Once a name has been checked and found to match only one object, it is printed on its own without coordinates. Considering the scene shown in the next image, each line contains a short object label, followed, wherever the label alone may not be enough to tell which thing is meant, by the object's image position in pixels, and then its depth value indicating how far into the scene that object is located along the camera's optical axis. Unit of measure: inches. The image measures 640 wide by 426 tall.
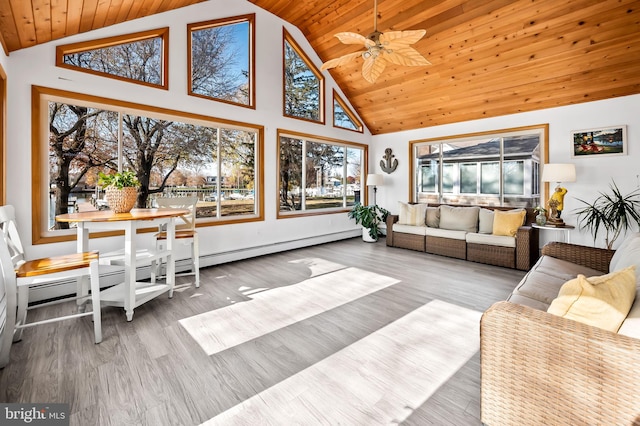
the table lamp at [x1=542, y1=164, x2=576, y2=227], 169.0
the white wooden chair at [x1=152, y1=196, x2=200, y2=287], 137.6
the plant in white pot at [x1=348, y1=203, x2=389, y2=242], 255.6
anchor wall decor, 275.1
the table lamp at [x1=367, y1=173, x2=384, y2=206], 265.1
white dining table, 99.5
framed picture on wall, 169.6
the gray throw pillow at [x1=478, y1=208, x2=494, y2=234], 197.2
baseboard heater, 124.3
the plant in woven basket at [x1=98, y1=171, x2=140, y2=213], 107.7
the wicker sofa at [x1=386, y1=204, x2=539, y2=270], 174.4
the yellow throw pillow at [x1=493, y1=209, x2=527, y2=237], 182.4
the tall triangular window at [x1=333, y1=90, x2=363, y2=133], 262.4
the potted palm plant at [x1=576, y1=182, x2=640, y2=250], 160.1
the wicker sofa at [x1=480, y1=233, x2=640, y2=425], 41.5
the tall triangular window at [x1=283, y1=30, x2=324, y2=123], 225.0
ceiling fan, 111.7
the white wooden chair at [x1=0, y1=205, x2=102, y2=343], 80.1
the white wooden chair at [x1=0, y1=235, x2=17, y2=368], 76.4
